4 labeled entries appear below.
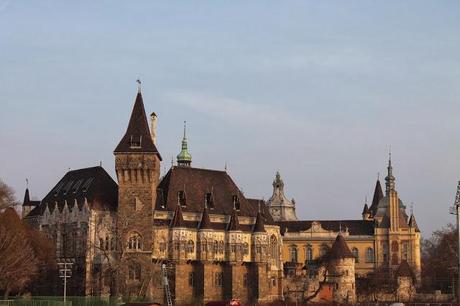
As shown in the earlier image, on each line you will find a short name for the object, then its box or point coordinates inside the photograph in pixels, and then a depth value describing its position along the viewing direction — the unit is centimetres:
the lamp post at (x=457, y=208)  8198
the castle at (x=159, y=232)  9944
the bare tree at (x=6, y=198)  10592
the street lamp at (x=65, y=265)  8361
